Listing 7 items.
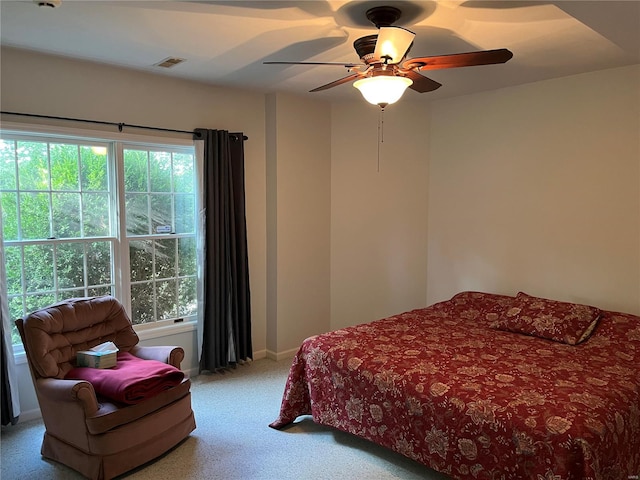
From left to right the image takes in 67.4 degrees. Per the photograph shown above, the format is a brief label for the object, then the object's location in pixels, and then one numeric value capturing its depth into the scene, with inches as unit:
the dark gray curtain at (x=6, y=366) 121.4
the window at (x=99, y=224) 130.9
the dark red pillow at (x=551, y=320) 129.0
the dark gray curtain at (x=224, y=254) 159.8
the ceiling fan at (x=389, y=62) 89.2
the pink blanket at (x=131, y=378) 105.2
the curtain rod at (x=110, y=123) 126.8
